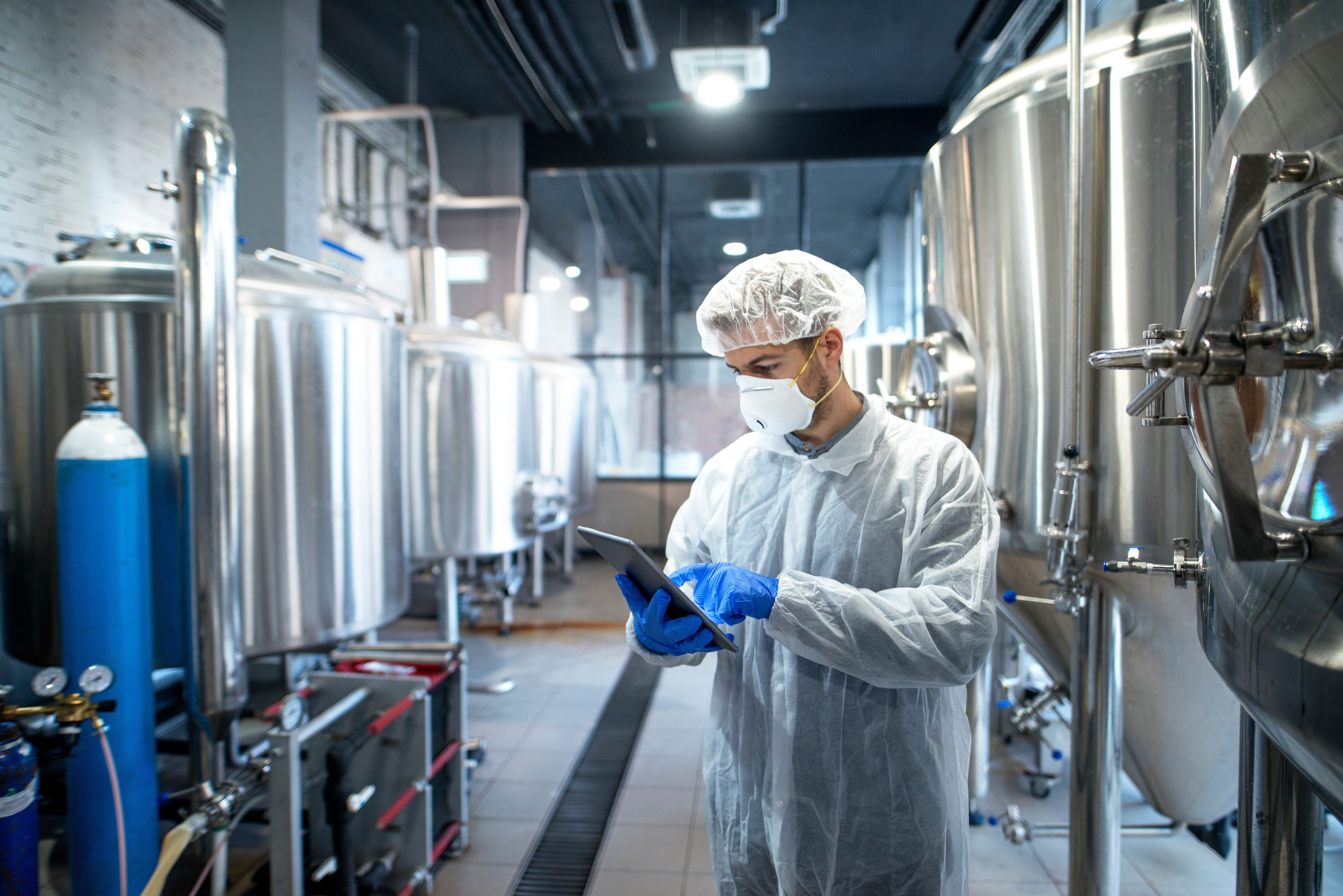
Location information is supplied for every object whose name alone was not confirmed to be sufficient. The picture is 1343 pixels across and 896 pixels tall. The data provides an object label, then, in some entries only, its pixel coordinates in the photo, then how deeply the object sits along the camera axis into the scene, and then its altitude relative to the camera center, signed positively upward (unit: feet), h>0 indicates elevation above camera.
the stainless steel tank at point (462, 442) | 10.15 -0.18
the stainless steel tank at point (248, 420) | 5.47 +0.10
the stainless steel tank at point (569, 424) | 15.15 +0.12
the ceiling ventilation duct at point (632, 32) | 11.57 +6.92
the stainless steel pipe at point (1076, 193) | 4.03 +1.33
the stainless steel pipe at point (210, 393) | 4.89 +0.28
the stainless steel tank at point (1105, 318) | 4.02 +0.66
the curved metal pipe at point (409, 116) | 11.32 +5.92
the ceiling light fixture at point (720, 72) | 11.80 +6.14
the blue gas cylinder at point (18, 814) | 4.21 -2.28
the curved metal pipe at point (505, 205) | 14.97 +5.07
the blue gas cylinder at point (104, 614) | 4.83 -1.24
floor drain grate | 6.46 -4.08
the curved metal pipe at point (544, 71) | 12.29 +7.30
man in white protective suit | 3.22 -0.87
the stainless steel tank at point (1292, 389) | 1.92 +0.10
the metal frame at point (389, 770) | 5.92 -2.90
